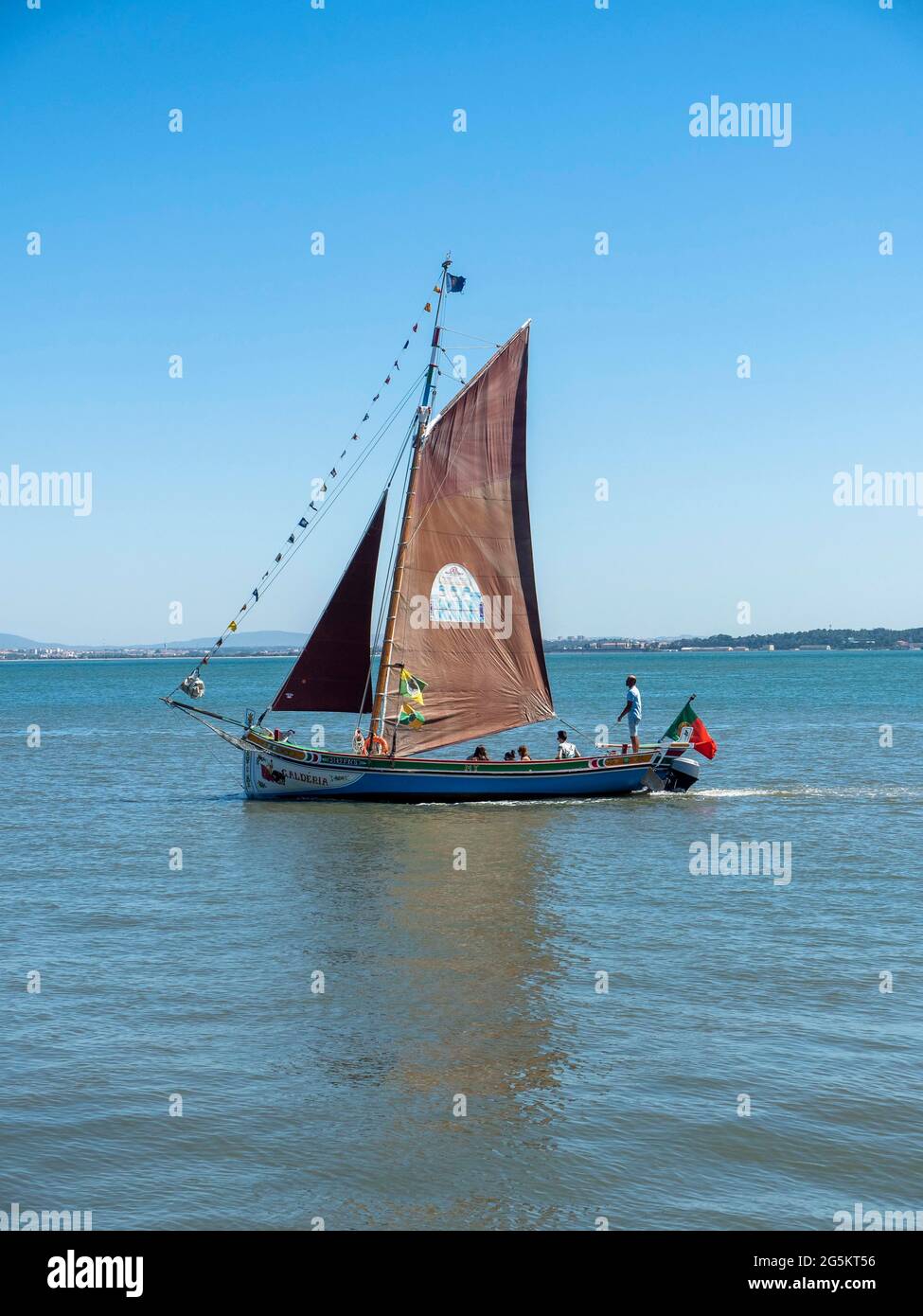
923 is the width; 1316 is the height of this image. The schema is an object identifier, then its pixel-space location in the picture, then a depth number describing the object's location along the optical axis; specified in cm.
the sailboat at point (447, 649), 4078
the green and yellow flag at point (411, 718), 4134
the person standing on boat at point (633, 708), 4241
